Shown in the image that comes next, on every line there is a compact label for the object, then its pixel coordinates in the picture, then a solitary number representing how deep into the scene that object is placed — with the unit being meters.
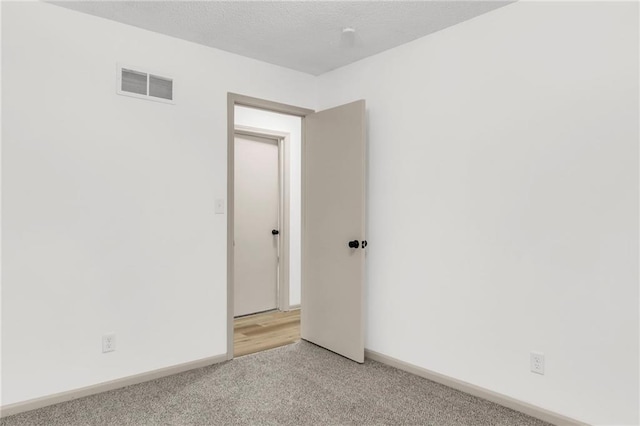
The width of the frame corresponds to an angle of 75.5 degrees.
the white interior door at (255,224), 4.45
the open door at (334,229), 3.12
